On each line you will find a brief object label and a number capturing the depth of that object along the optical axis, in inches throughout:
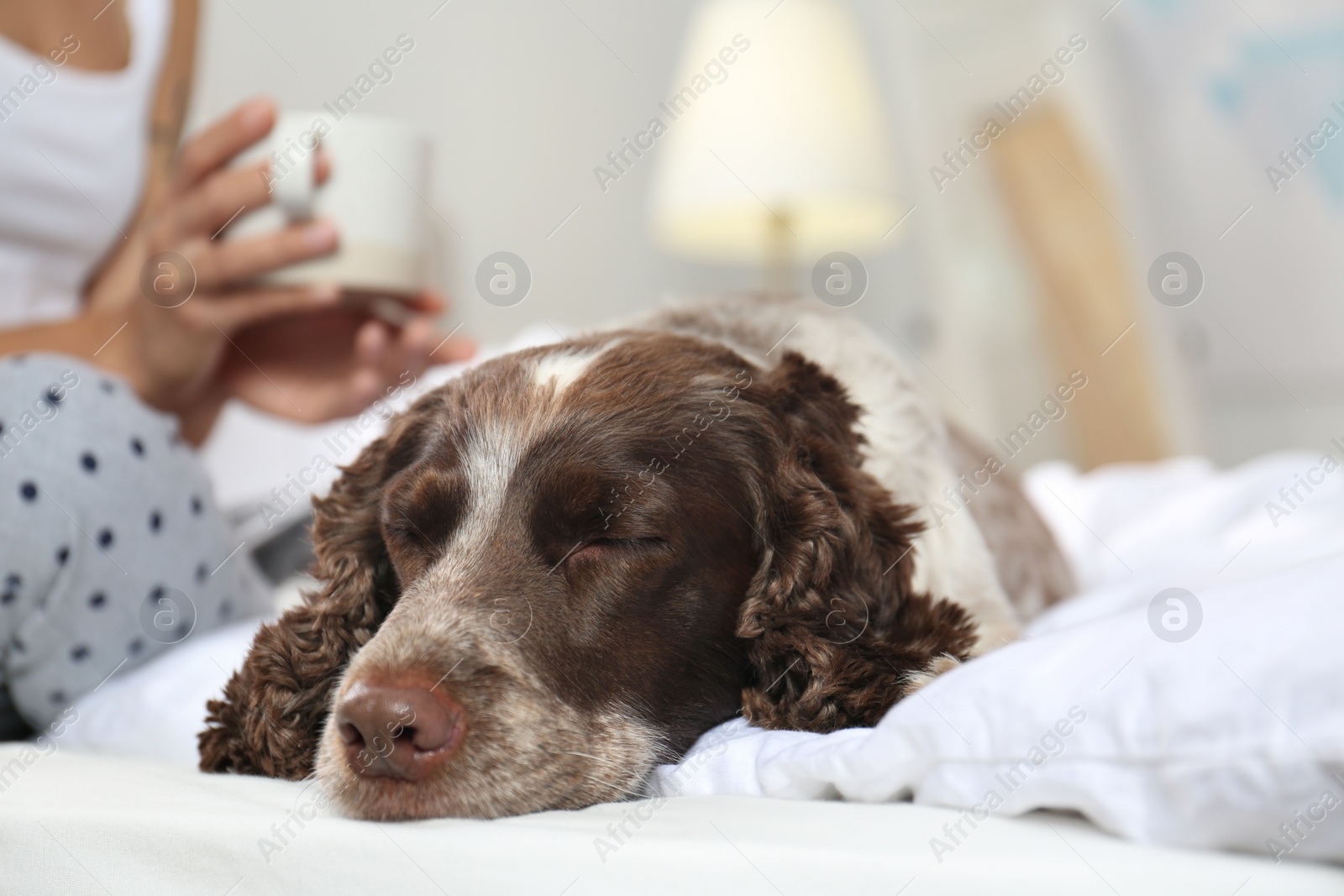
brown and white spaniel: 27.7
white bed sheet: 23.6
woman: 32.4
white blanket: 23.5
